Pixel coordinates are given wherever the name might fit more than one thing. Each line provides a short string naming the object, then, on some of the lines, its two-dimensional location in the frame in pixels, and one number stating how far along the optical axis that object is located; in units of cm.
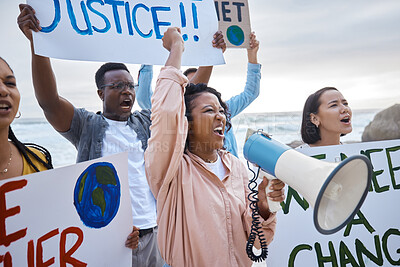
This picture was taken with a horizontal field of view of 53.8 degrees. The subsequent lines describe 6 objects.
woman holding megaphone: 155
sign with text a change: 235
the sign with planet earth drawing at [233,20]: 256
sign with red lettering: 154
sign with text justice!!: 205
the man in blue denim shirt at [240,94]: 294
